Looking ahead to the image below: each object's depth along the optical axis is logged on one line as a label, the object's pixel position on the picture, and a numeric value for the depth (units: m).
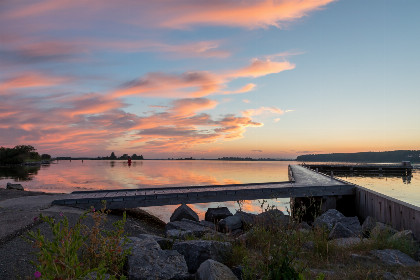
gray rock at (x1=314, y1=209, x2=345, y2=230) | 11.06
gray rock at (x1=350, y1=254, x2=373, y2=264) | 6.17
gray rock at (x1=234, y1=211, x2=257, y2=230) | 11.91
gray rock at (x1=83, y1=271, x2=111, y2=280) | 4.01
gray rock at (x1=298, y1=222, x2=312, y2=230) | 11.57
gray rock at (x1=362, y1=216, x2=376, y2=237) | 9.90
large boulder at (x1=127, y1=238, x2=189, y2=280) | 4.68
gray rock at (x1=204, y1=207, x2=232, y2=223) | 13.31
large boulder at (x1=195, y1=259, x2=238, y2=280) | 4.44
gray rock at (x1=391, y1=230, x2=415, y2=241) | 7.24
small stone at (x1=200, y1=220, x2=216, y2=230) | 11.82
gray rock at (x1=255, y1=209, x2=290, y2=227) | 8.17
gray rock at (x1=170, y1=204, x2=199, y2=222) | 12.20
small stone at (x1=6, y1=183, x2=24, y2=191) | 22.42
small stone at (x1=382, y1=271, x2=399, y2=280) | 5.14
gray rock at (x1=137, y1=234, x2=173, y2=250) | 6.58
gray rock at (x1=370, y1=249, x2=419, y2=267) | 5.98
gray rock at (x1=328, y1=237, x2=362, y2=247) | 7.26
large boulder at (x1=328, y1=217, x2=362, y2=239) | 8.83
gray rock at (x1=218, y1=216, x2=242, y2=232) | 11.45
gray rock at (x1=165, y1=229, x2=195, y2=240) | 7.79
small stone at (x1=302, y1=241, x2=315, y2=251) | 6.76
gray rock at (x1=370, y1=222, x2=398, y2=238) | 7.57
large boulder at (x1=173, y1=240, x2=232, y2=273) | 5.68
